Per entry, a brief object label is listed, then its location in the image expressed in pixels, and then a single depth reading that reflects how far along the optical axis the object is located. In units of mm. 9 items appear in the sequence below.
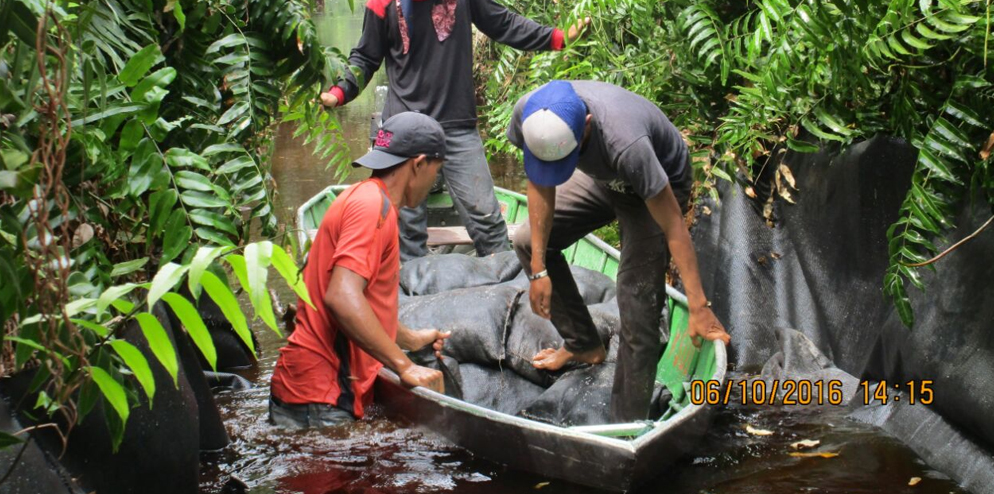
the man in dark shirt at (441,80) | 6090
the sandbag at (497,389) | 4699
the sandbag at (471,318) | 4777
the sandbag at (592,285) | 5254
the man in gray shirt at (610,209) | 3578
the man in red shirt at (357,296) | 3807
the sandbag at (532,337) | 4762
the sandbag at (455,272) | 5551
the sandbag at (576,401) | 4422
